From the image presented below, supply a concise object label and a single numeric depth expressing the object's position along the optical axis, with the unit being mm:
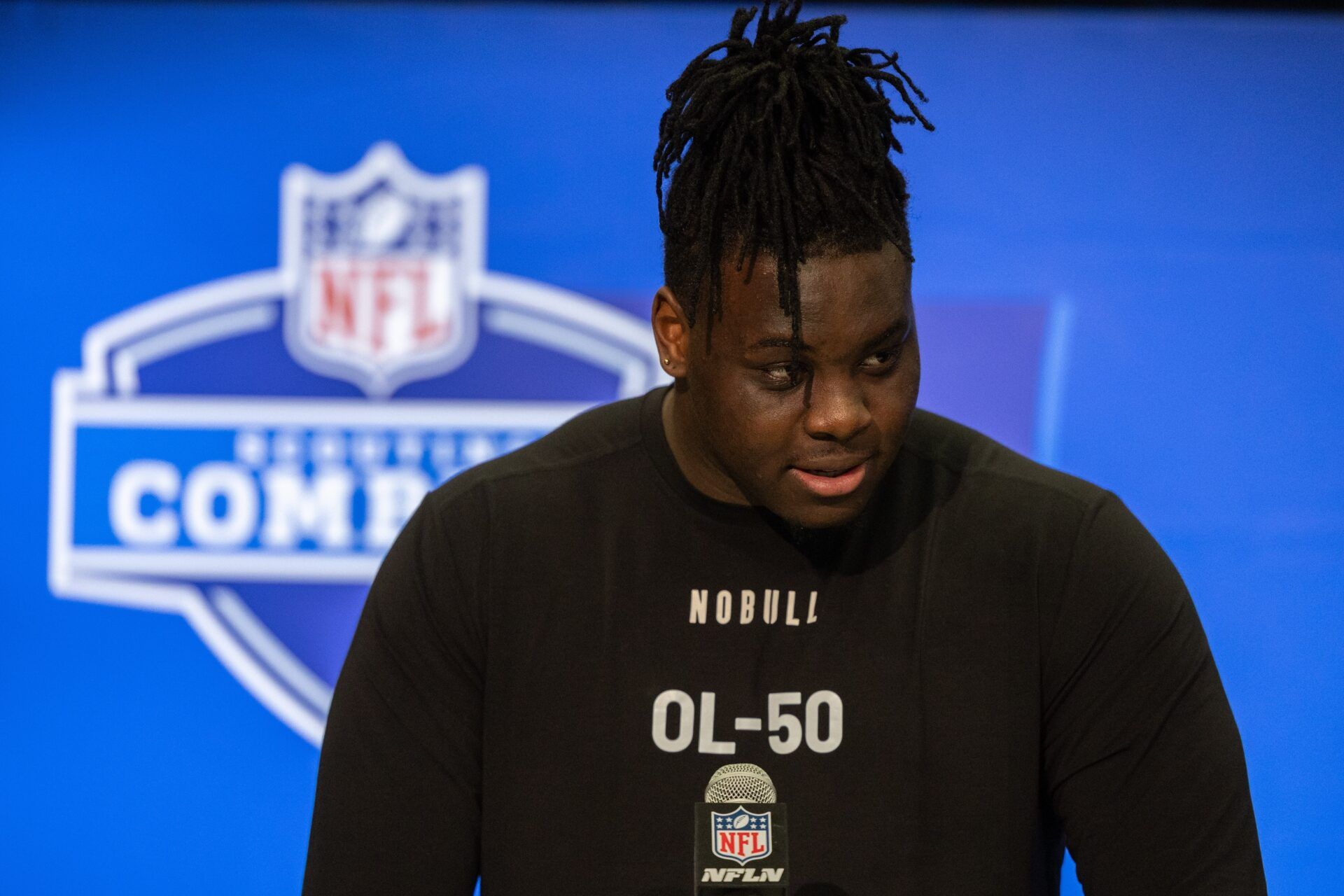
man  10828
